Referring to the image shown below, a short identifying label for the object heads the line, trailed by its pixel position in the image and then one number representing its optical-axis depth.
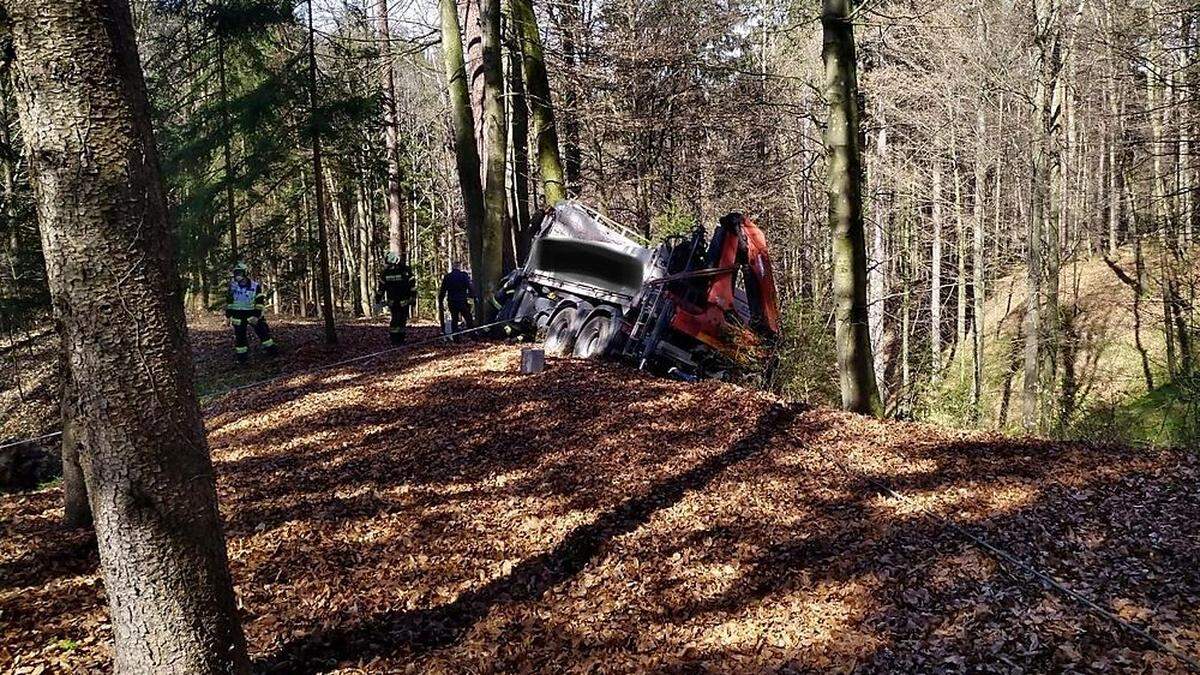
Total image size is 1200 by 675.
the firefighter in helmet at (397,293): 14.70
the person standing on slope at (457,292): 15.48
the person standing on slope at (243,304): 13.81
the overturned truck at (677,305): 10.98
